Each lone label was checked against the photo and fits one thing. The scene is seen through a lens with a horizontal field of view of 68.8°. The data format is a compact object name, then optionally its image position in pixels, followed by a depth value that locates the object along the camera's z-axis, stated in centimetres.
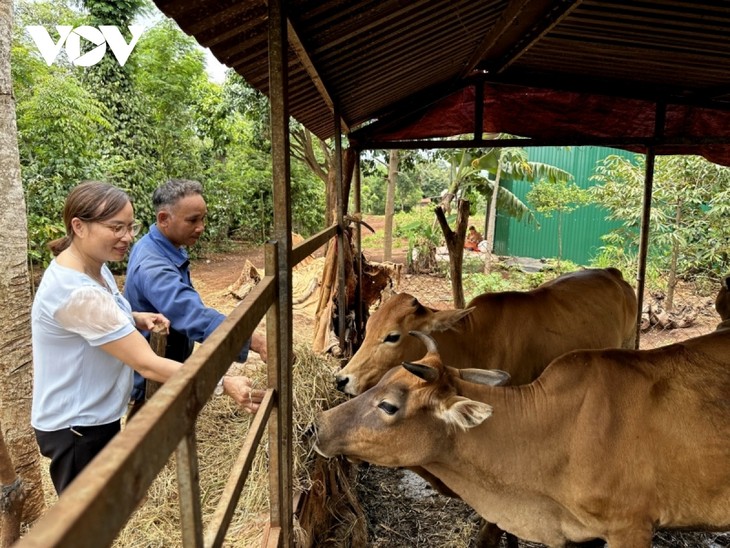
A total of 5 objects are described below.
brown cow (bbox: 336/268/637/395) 422
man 286
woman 208
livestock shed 113
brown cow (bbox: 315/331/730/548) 303
